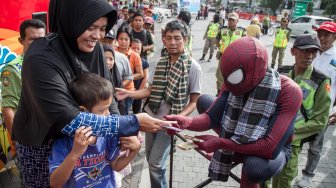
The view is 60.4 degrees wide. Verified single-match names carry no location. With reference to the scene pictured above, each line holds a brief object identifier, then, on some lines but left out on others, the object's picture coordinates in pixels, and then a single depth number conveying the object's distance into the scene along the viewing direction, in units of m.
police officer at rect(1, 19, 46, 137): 2.53
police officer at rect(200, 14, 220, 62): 10.18
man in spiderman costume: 1.44
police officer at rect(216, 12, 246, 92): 7.12
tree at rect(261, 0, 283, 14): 42.59
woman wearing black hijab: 1.34
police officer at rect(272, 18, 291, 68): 9.09
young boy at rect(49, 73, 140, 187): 1.38
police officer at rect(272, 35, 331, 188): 2.39
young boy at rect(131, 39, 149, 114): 4.63
